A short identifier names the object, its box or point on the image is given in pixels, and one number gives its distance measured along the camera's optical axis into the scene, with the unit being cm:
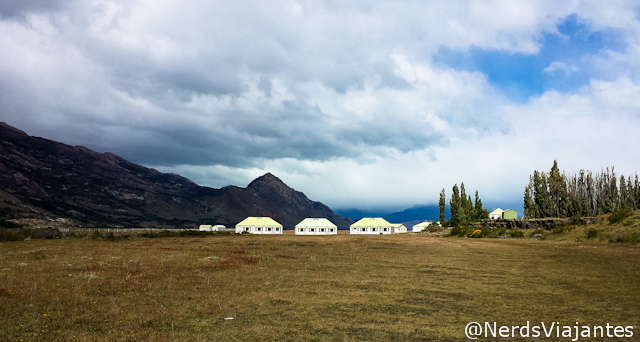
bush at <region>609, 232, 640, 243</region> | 3806
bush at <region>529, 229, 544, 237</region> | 6278
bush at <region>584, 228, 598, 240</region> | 4644
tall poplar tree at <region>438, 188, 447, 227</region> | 13562
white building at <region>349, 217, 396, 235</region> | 13950
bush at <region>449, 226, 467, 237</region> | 8120
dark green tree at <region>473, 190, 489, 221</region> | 11846
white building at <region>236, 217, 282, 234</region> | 13525
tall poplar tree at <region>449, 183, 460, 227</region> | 11371
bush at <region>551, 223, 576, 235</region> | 5584
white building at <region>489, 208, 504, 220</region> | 15102
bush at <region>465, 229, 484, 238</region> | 7450
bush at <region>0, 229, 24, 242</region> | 4604
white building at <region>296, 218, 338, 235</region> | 13625
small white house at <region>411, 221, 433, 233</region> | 15448
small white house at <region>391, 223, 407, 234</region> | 14282
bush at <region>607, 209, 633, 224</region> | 4675
